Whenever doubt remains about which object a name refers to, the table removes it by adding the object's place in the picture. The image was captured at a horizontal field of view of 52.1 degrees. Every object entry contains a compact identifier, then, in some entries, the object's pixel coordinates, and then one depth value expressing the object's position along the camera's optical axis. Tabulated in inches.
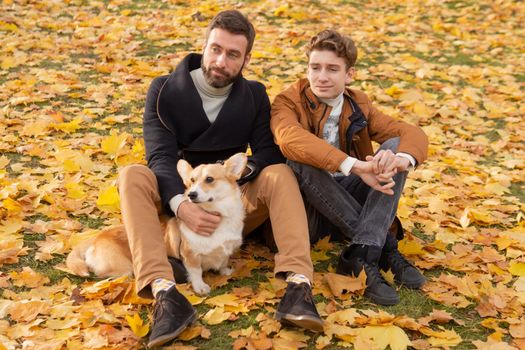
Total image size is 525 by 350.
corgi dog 124.0
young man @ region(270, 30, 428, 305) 127.0
